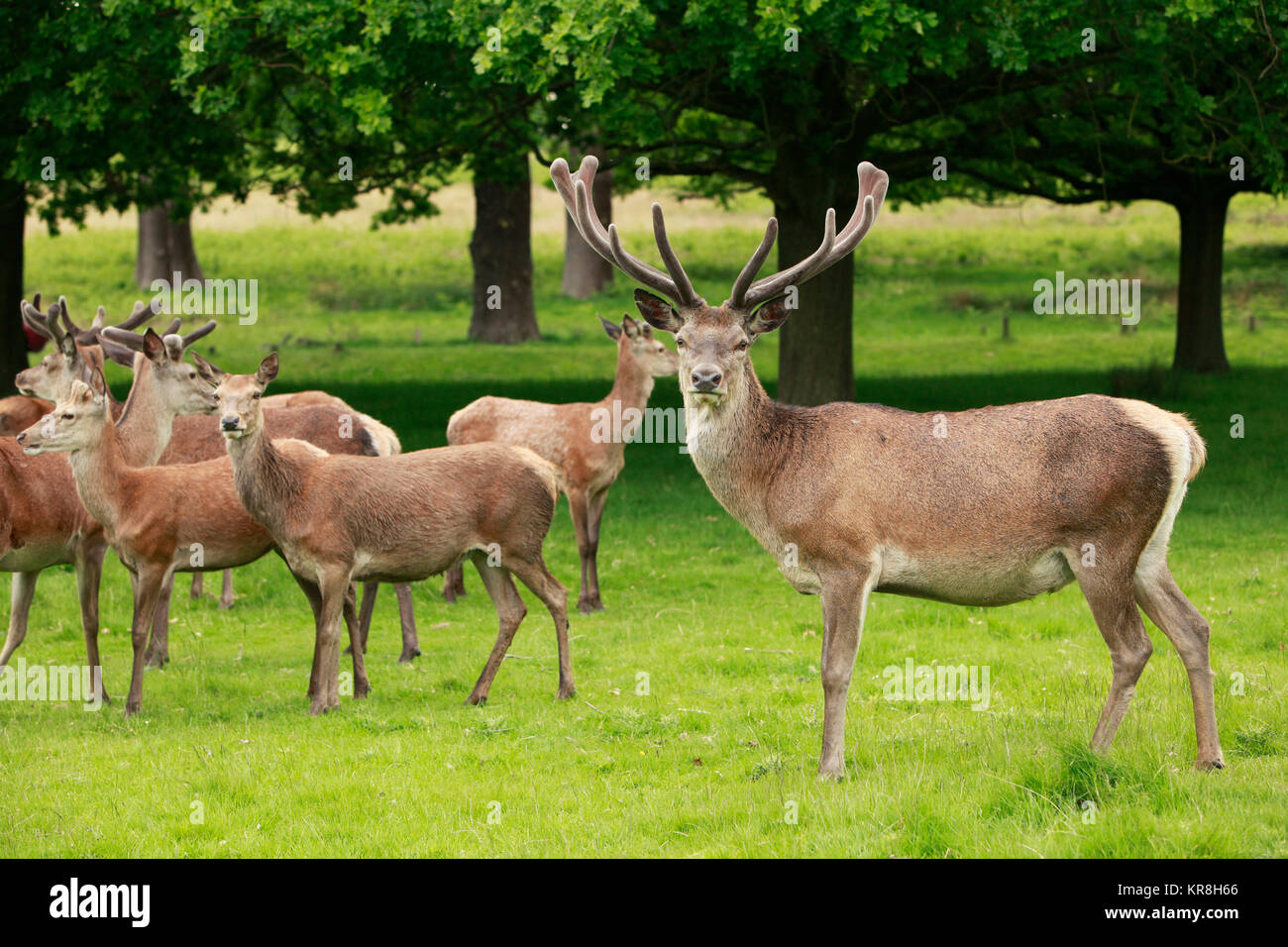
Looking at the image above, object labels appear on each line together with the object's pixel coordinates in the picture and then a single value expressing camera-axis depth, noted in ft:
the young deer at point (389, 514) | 26.99
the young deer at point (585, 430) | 37.40
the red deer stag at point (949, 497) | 20.61
